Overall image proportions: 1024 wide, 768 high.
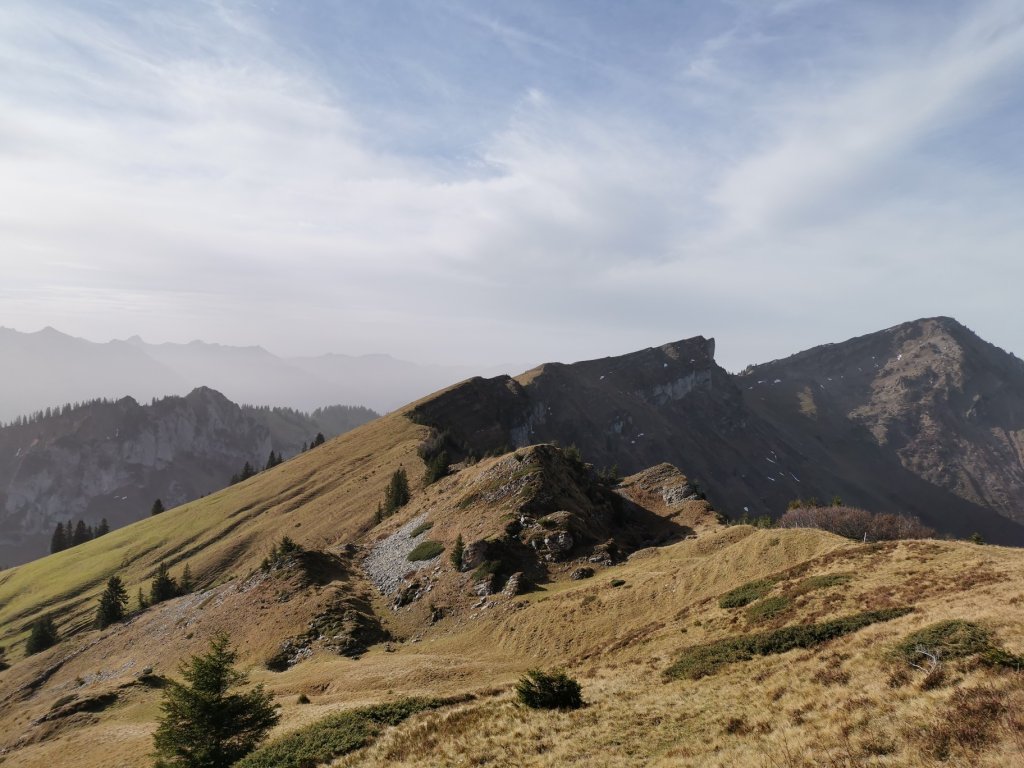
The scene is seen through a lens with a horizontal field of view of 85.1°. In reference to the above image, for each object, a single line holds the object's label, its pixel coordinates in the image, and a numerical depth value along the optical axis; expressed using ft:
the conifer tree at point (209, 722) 89.97
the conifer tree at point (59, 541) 566.35
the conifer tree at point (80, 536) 555.28
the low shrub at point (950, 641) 68.28
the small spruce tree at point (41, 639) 285.43
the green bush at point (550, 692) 87.82
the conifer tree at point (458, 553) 205.61
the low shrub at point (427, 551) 228.45
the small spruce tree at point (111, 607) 271.90
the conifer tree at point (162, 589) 279.49
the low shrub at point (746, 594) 128.68
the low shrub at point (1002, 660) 60.90
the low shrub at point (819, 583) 120.38
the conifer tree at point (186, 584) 293.64
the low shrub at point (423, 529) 256.15
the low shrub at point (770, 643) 93.40
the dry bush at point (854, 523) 324.80
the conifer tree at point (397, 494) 308.81
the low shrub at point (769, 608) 114.73
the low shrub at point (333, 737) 81.20
